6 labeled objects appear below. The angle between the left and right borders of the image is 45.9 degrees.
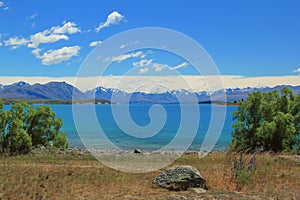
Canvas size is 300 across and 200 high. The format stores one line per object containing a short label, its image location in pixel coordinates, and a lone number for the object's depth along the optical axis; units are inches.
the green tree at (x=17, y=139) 1222.3
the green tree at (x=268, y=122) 1398.9
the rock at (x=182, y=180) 508.1
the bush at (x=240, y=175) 523.2
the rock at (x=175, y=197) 438.0
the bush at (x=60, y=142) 1367.9
